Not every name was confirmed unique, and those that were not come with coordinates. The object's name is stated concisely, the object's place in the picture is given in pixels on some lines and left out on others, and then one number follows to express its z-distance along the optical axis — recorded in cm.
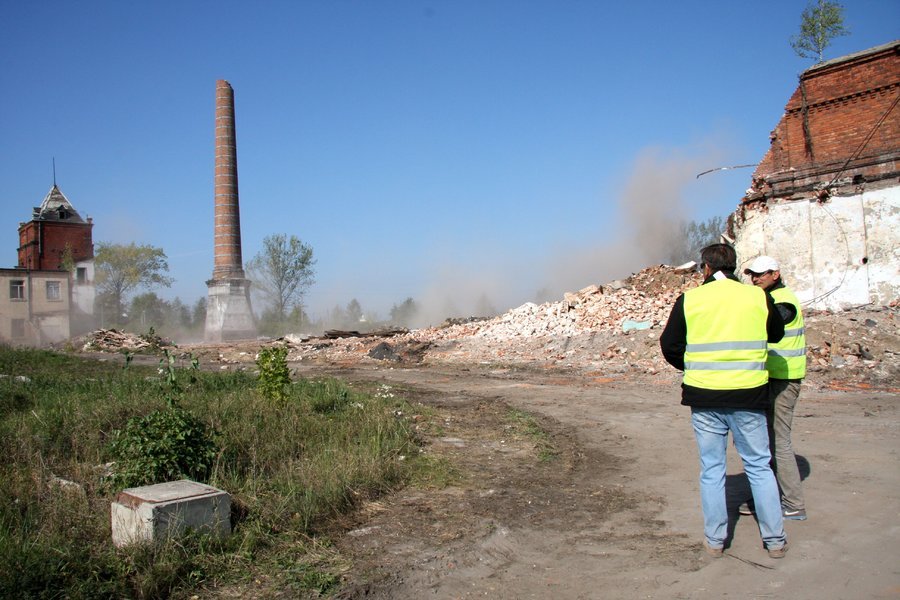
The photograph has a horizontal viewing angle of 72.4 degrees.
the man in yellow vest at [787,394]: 405
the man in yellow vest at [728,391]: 354
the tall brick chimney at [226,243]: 3631
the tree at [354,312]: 5778
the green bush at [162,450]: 444
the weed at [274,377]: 802
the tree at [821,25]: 2047
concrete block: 355
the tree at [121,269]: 5122
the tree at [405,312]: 5167
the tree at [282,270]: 5341
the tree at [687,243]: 4489
